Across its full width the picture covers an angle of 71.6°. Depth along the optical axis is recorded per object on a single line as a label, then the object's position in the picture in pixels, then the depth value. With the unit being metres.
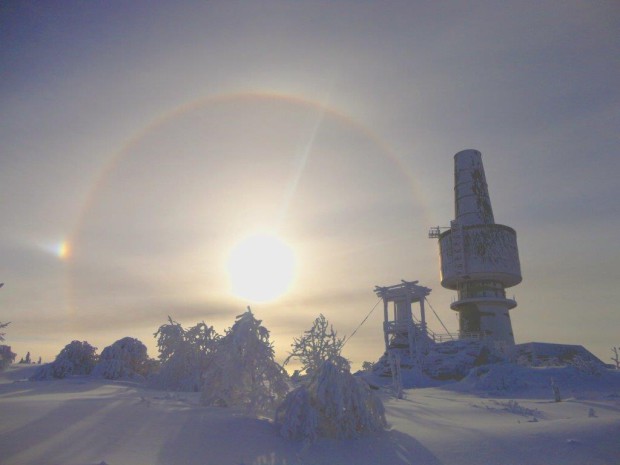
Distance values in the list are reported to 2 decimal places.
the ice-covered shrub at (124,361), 22.45
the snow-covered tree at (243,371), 11.13
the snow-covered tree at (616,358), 31.96
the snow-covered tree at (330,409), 8.55
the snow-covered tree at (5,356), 23.70
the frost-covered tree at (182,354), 17.62
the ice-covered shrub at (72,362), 21.58
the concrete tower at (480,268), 46.72
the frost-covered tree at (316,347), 10.06
